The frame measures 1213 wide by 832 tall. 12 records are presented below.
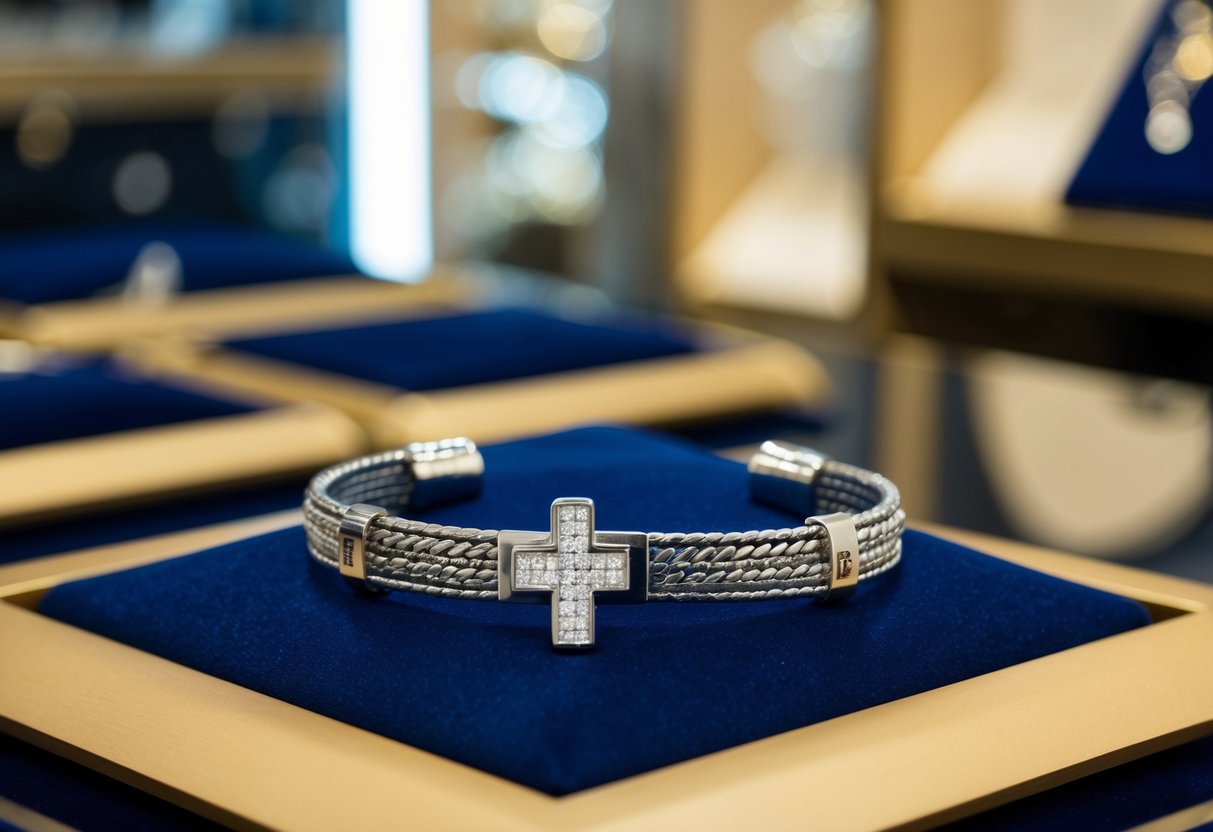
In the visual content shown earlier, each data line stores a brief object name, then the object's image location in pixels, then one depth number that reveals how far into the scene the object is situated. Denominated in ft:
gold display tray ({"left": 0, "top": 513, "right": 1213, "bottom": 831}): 0.85
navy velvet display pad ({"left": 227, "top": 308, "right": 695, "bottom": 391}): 1.67
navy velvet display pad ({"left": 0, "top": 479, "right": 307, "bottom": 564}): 1.29
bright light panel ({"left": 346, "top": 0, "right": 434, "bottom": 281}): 4.30
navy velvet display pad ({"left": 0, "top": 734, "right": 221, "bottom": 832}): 0.89
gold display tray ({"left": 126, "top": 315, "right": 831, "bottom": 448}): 1.55
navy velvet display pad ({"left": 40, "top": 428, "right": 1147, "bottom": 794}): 0.89
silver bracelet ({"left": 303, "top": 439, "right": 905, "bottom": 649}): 0.95
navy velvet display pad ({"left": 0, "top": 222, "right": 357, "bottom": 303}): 2.31
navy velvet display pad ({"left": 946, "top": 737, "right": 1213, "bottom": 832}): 0.90
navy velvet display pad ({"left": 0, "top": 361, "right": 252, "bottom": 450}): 1.41
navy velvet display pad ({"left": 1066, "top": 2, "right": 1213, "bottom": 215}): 2.46
